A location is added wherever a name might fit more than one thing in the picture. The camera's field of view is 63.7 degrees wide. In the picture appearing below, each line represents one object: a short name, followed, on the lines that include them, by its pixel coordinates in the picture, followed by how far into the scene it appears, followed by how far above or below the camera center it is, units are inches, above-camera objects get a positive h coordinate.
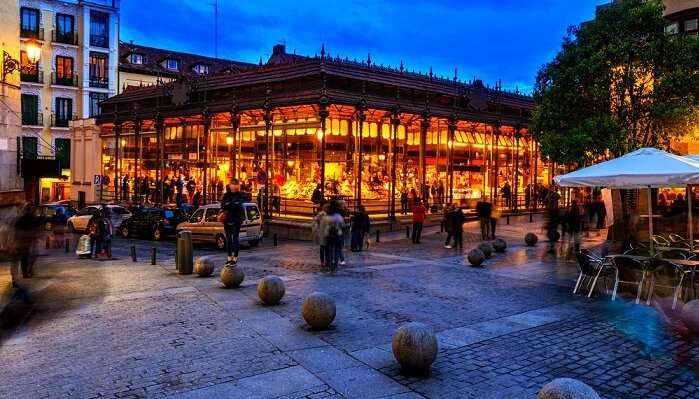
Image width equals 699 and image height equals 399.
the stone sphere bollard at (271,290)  400.8 -67.6
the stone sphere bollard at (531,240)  796.0 -60.9
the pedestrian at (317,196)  958.4 -0.5
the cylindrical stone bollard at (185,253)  559.5 -57.2
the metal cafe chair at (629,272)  425.7 -58.5
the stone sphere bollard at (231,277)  471.5 -68.1
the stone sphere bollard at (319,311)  334.0 -68.4
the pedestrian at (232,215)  578.9 -19.8
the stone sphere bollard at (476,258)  602.2 -65.5
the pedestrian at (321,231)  595.8 -37.9
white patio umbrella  409.7 +19.0
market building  1011.9 +139.0
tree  660.7 +134.9
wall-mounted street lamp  795.4 +197.1
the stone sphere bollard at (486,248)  657.6 -60.7
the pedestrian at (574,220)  746.8 -30.4
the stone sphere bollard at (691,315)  325.7 -68.8
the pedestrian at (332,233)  584.4 -38.4
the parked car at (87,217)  1114.1 -42.8
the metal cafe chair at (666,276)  412.5 -61.5
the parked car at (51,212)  1199.3 -36.4
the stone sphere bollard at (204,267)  538.6 -68.3
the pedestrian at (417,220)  849.8 -35.5
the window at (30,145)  1701.6 +154.3
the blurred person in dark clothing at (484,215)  874.8 -28.4
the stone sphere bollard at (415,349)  258.4 -70.4
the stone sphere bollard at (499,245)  724.7 -62.3
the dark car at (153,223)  999.6 -49.1
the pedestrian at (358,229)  764.0 -44.3
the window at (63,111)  1813.5 +274.0
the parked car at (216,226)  829.8 -45.8
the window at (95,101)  1884.8 +319.4
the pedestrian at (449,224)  792.9 -38.7
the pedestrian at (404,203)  1116.7 -12.9
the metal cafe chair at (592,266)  439.2 -53.7
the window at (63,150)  1800.0 +144.9
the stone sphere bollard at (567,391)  190.2 -66.4
